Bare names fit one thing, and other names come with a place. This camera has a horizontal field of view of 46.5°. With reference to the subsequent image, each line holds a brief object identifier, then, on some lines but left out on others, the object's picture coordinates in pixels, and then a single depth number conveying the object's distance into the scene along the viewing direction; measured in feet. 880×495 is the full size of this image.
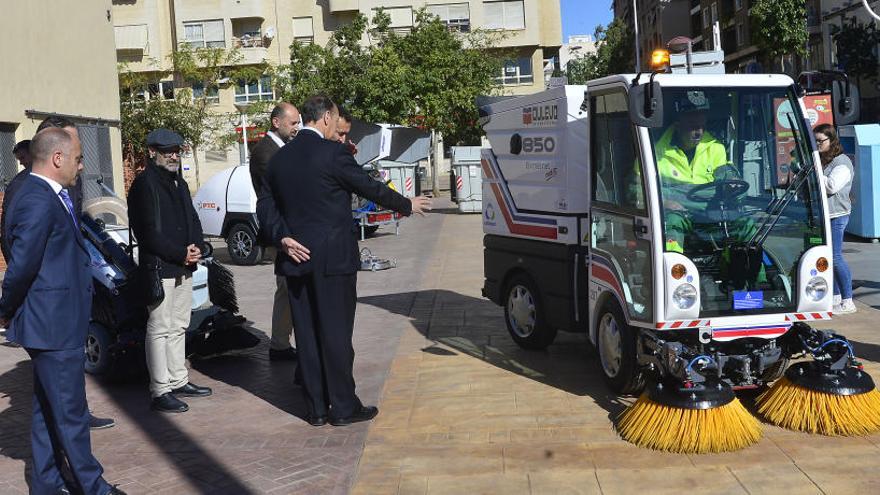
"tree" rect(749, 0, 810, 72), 138.51
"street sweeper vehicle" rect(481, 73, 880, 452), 19.12
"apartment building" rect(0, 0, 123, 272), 60.70
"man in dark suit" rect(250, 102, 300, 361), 26.55
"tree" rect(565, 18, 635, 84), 197.67
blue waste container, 48.78
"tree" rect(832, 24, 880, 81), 136.87
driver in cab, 20.35
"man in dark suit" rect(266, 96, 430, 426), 20.76
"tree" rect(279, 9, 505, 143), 119.03
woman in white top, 30.27
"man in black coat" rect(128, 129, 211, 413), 22.54
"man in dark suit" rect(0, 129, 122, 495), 15.75
